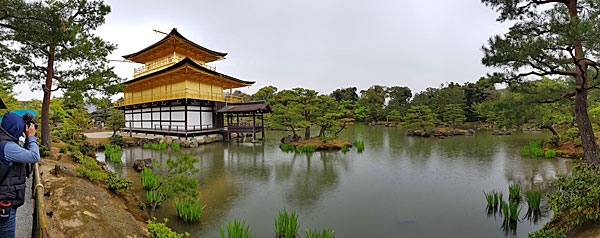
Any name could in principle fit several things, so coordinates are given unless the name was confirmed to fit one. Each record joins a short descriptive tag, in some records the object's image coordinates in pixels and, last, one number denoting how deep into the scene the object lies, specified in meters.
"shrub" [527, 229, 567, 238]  3.54
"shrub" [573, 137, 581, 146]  11.19
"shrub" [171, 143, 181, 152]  14.56
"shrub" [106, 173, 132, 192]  5.65
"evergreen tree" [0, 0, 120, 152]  5.96
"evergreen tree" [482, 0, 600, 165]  4.49
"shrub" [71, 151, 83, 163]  7.92
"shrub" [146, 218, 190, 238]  3.84
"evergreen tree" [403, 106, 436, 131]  22.97
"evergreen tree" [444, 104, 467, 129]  26.88
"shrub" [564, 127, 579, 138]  11.09
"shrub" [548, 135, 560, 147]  12.74
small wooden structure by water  17.44
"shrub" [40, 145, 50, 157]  7.39
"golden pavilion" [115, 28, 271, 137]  17.53
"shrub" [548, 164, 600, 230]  3.43
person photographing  2.21
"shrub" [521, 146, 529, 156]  11.85
